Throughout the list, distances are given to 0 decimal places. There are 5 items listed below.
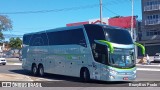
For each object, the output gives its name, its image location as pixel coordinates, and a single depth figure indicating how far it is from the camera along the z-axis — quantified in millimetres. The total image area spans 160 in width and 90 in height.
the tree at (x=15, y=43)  103750
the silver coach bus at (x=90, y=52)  18750
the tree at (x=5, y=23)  76969
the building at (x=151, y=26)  63375
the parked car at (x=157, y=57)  52219
